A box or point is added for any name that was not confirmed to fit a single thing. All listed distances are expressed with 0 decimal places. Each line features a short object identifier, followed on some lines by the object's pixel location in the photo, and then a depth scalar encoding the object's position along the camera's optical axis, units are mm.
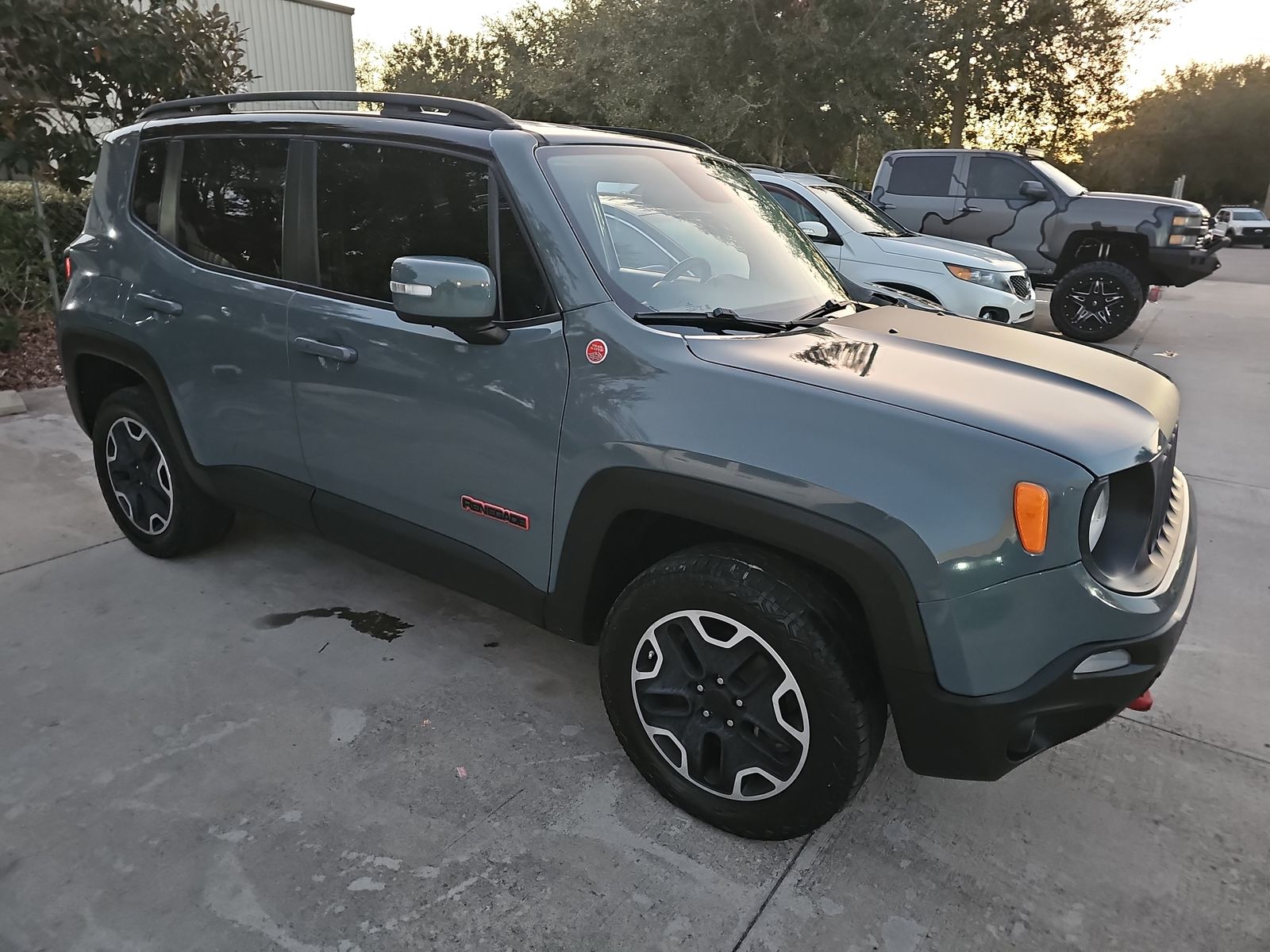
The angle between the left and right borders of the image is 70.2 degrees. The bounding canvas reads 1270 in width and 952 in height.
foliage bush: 7676
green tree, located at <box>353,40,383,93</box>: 47250
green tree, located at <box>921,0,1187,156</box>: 17125
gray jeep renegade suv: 1992
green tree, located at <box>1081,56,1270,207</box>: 43344
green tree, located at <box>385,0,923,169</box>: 16531
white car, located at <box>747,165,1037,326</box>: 8000
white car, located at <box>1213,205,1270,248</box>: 30609
